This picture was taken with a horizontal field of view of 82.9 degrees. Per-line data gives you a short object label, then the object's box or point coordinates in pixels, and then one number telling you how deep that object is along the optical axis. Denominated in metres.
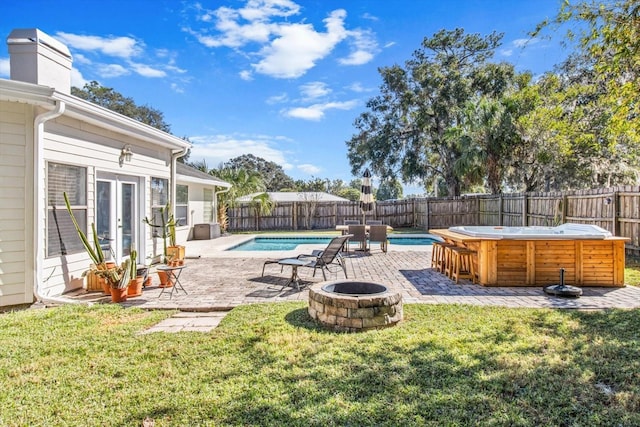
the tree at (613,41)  5.20
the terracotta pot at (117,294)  5.32
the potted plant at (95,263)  5.48
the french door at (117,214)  6.58
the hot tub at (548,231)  6.37
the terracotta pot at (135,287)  5.55
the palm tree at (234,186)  17.75
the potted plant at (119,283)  5.33
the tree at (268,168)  57.82
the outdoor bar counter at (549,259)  6.35
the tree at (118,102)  30.83
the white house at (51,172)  4.92
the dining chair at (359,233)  10.54
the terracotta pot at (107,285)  5.58
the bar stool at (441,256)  7.49
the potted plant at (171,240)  8.27
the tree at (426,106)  21.89
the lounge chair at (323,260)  6.30
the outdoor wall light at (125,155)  7.07
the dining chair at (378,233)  10.52
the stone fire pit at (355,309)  4.07
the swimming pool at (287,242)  13.62
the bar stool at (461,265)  6.80
